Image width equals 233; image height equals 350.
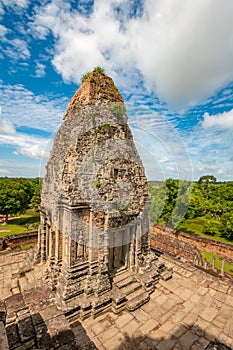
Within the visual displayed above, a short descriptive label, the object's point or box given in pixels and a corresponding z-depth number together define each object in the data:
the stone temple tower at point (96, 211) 8.52
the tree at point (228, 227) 23.17
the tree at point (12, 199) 24.31
